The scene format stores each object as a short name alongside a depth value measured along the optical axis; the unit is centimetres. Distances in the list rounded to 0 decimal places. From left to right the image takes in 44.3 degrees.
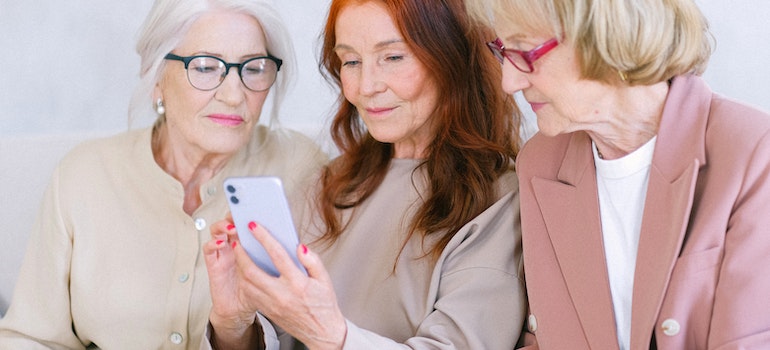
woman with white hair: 218
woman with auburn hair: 186
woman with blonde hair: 147
